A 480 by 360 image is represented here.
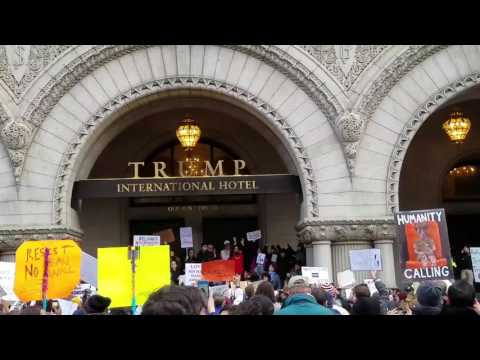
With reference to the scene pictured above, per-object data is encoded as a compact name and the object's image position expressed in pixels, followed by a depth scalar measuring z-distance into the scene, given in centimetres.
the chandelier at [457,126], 1945
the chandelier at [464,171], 2283
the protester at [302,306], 498
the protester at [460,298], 510
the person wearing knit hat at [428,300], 602
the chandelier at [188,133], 1852
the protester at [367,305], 646
